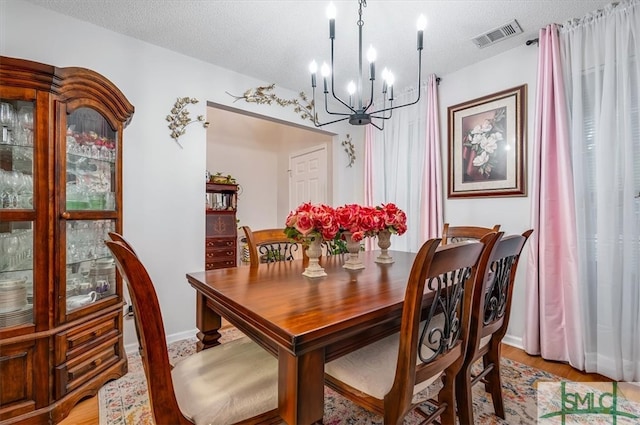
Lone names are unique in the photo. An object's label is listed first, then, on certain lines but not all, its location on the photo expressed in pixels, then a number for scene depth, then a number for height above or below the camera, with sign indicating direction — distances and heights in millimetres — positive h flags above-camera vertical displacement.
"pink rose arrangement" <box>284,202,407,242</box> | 1415 -41
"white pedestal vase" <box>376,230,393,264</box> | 1829 -206
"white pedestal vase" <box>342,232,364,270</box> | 1679 -252
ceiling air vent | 2186 +1410
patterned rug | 1532 -1095
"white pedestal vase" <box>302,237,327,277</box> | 1462 -229
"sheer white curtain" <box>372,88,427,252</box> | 3215 +582
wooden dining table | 826 -326
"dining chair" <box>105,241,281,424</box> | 755 -580
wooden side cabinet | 4194 -172
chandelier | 1489 +913
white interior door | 4301 +608
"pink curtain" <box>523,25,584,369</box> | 2094 -127
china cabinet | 1449 -154
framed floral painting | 2475 +623
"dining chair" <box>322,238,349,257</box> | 2961 -369
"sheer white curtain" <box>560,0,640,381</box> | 1884 +226
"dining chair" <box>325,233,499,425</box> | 869 -521
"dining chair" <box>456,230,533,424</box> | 1187 -508
